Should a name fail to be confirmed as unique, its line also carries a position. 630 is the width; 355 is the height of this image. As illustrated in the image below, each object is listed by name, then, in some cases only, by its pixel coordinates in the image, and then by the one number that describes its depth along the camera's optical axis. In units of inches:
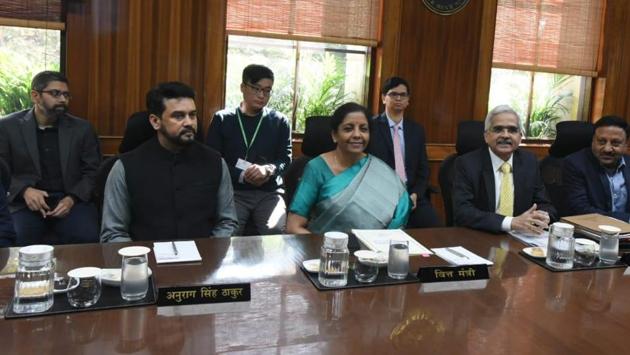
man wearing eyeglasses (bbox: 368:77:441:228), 151.6
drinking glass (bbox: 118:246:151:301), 57.1
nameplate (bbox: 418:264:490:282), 67.0
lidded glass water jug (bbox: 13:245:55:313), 52.9
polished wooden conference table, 48.6
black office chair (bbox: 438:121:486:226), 136.9
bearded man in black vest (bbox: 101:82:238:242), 90.2
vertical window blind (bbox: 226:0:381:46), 157.6
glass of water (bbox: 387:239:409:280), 67.0
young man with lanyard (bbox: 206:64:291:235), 133.5
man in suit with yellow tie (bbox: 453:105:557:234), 106.0
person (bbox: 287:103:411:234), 96.2
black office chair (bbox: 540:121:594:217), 140.5
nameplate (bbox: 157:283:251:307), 56.4
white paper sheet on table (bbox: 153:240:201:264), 69.6
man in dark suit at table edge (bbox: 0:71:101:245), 121.0
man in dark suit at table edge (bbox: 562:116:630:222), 128.3
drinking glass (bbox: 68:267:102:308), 54.9
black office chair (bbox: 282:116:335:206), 126.3
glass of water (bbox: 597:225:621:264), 79.5
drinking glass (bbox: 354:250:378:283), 65.7
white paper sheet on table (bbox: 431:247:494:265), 74.6
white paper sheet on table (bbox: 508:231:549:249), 86.5
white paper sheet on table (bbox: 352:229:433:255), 78.3
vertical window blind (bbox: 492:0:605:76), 190.4
